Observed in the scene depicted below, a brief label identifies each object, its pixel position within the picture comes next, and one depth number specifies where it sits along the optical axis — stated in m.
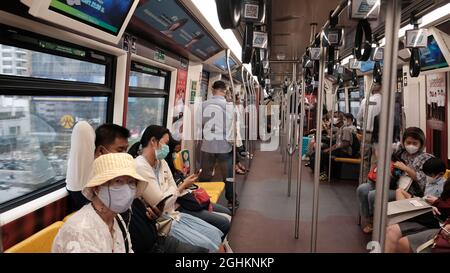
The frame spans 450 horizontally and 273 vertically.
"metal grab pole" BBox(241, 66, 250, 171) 7.51
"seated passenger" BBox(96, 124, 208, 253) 2.12
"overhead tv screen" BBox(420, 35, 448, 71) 4.41
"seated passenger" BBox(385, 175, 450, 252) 2.61
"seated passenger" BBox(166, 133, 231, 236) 2.96
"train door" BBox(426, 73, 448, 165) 4.85
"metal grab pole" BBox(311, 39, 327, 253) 2.63
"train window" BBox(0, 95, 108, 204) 2.09
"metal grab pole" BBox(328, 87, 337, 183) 6.68
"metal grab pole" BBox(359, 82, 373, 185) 4.34
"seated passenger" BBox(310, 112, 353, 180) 7.20
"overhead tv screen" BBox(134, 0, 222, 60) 2.97
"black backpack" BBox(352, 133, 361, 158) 7.20
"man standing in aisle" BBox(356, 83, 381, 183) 4.33
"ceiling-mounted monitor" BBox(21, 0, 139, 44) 1.72
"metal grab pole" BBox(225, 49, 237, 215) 4.00
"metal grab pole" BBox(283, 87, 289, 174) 7.78
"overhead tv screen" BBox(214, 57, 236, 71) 6.56
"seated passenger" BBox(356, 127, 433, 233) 3.44
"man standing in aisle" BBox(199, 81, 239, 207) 4.85
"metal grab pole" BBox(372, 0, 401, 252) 1.14
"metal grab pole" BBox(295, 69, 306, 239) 3.65
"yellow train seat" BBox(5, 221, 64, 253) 1.81
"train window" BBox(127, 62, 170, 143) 3.81
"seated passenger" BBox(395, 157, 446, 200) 3.08
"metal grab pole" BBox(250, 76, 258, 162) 10.09
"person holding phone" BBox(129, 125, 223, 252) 2.49
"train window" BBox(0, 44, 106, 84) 2.01
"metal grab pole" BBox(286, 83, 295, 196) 5.56
